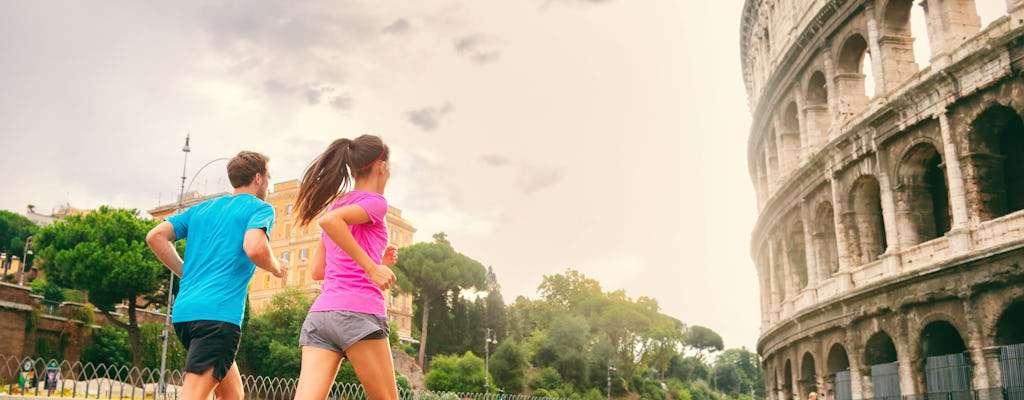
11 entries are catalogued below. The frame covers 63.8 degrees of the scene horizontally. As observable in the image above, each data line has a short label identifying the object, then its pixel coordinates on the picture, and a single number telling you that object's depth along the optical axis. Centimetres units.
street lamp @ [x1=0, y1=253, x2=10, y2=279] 5974
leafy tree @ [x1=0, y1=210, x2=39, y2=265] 6273
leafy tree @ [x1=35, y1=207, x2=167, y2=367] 3306
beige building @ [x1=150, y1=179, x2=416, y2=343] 5406
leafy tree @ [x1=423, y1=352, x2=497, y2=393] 4056
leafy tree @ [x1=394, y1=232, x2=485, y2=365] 5059
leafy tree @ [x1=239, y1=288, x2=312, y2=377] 3584
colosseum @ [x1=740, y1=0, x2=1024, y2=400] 1540
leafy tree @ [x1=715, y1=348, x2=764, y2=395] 10594
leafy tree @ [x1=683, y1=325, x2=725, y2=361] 11100
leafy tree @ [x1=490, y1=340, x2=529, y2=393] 4612
